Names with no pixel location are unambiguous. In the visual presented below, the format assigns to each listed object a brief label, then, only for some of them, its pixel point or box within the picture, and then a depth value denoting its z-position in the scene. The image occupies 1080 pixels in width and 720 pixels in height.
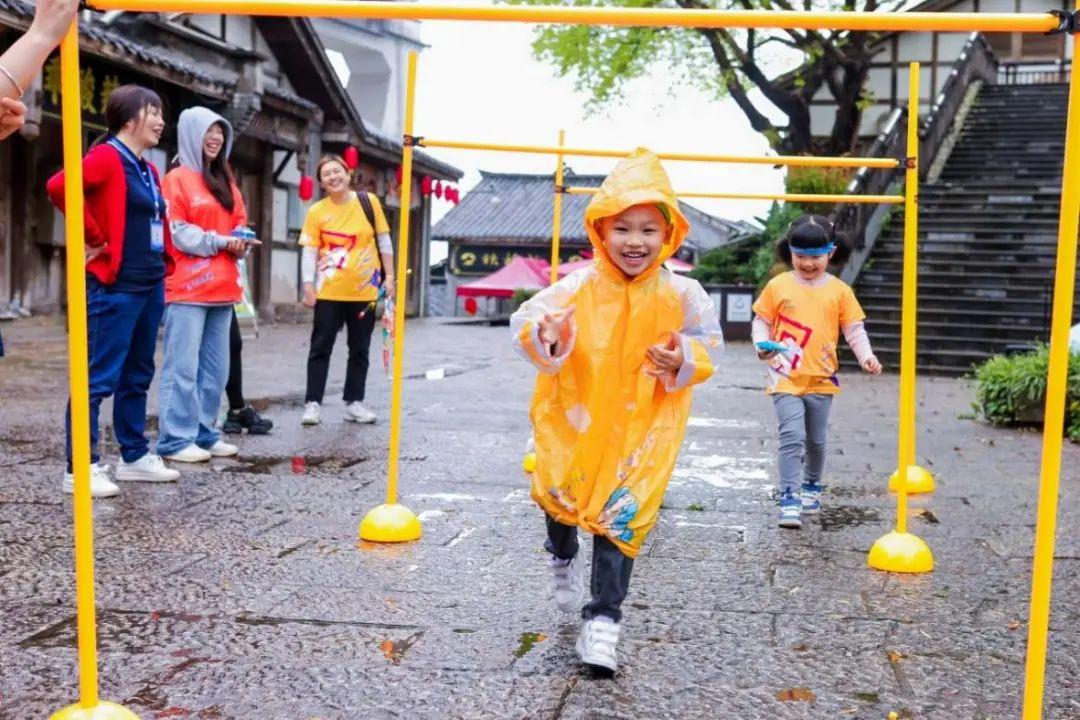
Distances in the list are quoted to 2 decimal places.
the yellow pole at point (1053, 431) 2.39
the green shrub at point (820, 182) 18.50
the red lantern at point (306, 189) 20.06
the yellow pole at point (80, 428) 2.43
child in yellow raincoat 3.15
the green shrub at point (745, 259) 22.34
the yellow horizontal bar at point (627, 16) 2.66
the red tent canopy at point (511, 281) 35.34
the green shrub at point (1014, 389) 9.18
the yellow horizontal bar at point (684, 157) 5.22
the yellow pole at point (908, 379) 4.20
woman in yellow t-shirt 7.55
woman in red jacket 5.12
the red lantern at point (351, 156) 21.42
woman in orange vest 5.98
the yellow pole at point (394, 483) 4.42
